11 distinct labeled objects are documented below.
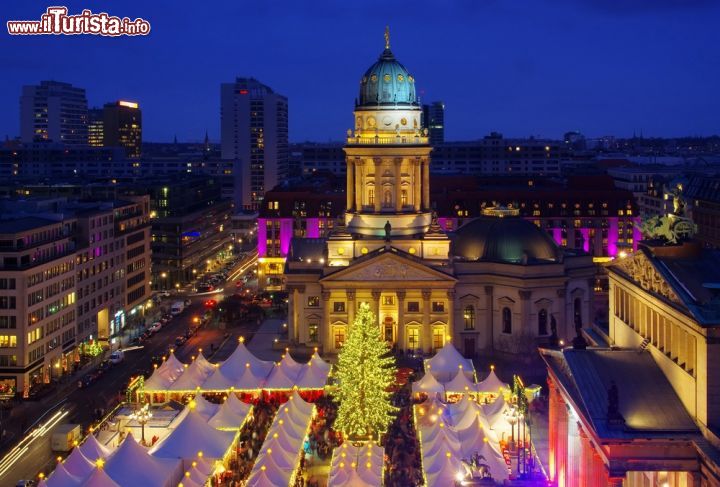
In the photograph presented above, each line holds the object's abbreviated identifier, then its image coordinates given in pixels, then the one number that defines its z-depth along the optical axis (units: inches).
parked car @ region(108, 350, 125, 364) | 3909.5
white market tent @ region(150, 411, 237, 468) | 2386.8
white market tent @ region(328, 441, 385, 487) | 2230.2
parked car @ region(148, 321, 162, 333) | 4626.0
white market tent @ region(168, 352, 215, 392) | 3161.9
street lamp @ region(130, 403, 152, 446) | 2669.8
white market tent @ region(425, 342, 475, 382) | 3326.8
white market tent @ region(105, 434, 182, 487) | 2119.8
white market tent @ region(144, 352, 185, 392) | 3152.1
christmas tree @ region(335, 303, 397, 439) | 2635.3
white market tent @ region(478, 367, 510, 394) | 3053.6
